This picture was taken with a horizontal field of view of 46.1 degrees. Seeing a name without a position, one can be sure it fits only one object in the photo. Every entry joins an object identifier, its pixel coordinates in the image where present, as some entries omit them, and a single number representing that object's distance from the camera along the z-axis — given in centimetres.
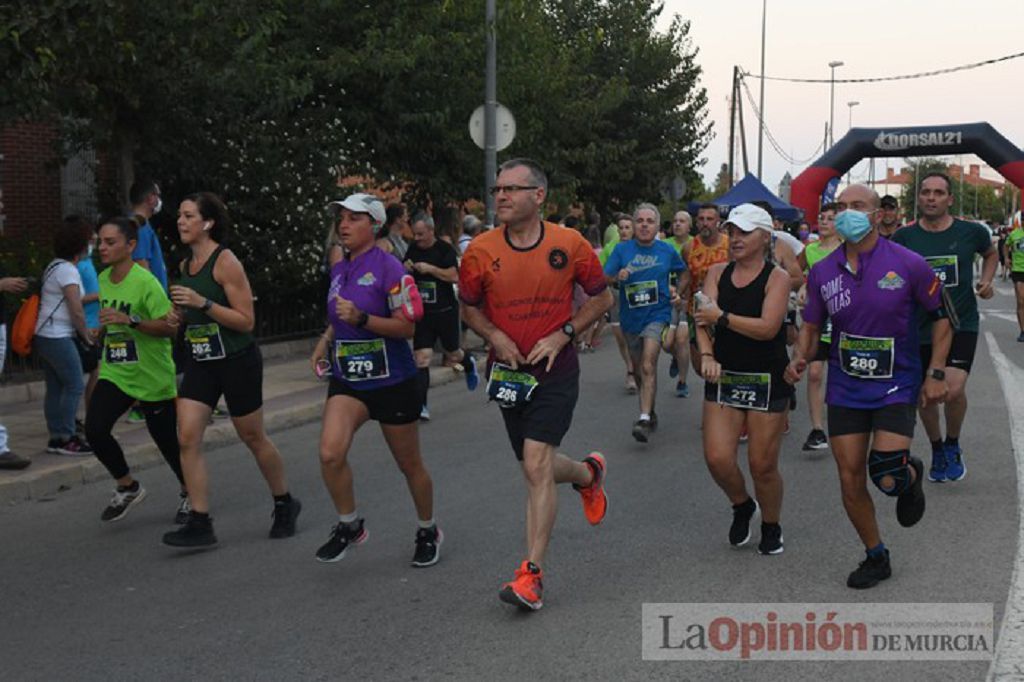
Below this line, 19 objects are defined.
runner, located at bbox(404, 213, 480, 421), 1065
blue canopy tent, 2584
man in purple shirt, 544
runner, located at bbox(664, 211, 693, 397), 1121
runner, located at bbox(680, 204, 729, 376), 995
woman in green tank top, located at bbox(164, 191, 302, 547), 627
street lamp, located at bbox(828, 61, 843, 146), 7562
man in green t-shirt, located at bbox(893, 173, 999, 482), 761
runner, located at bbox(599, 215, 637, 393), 1135
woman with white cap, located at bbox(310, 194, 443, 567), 588
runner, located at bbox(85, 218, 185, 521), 670
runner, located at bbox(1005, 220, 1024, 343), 1742
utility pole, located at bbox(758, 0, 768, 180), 4803
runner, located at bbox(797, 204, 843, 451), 891
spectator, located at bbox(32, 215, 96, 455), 866
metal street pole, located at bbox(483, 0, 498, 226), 1631
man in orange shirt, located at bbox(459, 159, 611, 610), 534
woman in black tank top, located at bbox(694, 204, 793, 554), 593
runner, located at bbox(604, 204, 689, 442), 999
